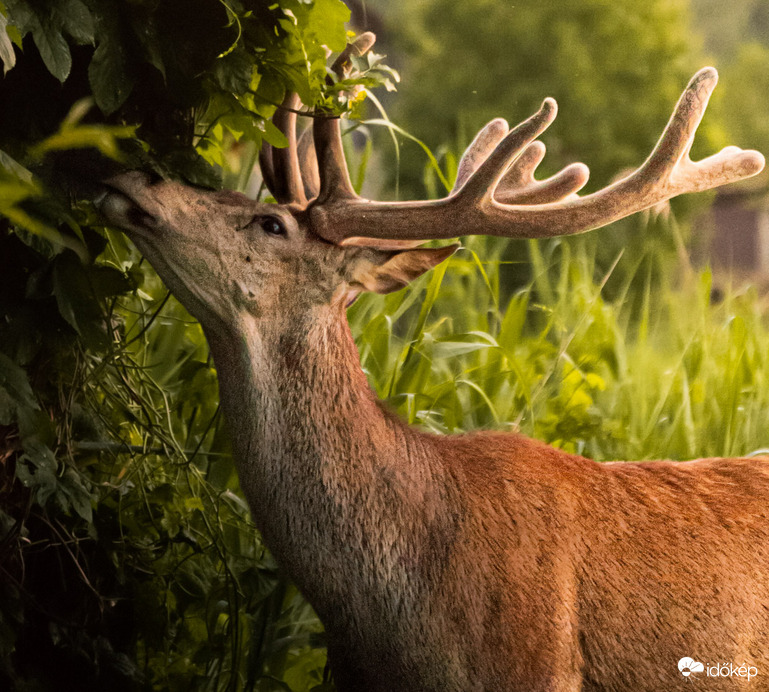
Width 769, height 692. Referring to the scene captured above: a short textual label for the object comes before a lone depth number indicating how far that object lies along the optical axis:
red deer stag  17.35
